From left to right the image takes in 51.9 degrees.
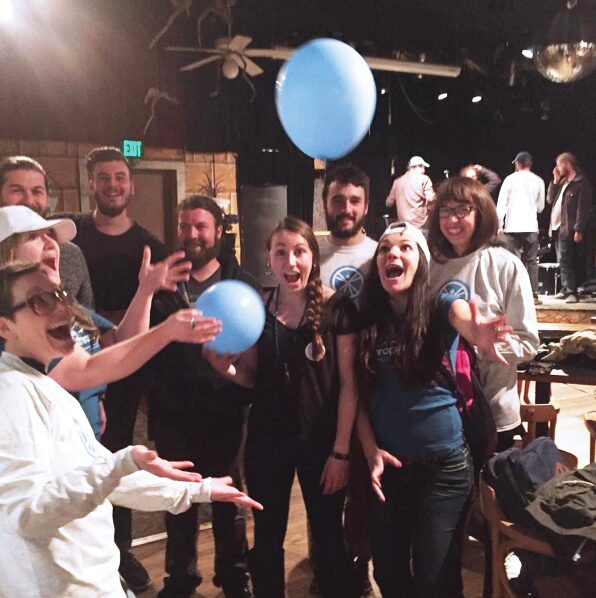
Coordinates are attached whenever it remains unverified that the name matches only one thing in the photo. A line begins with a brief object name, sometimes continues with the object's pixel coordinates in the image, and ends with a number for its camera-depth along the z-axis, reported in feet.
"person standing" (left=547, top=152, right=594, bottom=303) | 21.58
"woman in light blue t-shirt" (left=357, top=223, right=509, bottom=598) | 5.65
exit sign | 21.72
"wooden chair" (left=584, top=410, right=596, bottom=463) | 7.69
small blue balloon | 5.31
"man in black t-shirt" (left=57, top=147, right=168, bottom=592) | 7.68
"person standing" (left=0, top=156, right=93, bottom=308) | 6.58
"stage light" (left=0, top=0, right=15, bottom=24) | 18.44
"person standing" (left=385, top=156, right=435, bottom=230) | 22.25
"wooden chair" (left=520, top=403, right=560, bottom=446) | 7.64
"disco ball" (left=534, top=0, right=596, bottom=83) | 11.95
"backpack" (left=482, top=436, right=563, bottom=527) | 5.74
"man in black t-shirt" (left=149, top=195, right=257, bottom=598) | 6.68
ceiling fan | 19.62
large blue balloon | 6.12
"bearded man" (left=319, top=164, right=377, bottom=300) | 7.25
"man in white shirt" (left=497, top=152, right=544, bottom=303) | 22.30
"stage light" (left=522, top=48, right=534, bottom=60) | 20.57
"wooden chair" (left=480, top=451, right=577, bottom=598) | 5.60
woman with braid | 6.07
